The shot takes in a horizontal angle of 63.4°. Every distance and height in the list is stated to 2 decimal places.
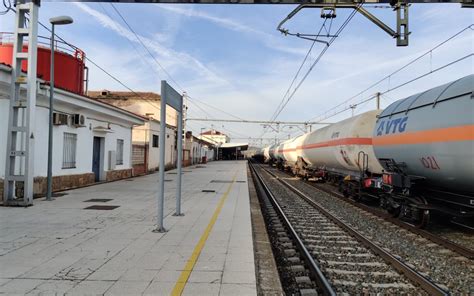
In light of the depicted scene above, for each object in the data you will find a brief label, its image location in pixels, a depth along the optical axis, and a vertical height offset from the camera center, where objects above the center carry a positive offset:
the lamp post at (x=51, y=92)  11.39 +1.94
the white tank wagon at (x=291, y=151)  27.72 +0.59
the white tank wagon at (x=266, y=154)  57.42 +0.67
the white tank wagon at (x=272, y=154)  46.97 +0.62
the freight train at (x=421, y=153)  7.39 +0.22
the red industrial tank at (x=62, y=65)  15.94 +4.00
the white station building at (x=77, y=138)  12.81 +0.66
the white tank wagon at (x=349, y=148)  13.70 +0.50
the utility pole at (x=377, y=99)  25.14 +4.09
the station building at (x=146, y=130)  27.20 +2.04
